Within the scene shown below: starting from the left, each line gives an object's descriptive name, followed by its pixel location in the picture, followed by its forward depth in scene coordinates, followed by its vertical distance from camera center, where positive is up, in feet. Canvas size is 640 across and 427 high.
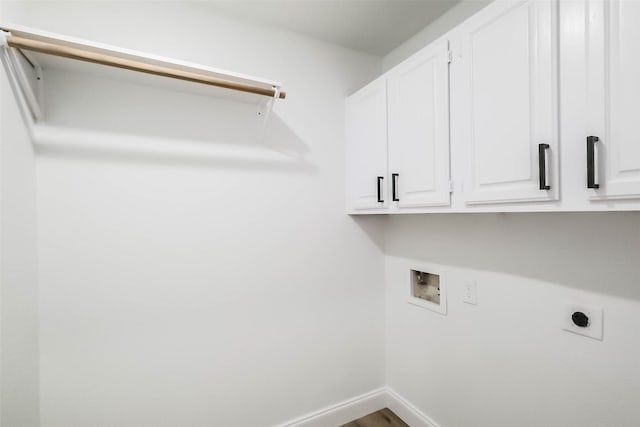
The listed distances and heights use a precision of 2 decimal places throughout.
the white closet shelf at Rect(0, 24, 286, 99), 3.33 +2.12
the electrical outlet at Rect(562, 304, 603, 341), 3.49 -1.43
